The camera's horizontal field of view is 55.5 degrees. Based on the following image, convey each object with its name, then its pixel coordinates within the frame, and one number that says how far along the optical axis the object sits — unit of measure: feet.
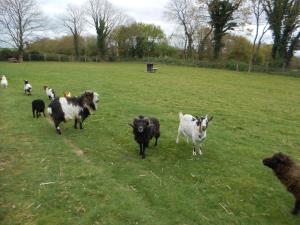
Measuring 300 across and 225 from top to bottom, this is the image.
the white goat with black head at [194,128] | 23.66
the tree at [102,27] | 195.21
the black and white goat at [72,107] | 29.27
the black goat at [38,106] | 35.53
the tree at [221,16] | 155.33
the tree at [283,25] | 133.49
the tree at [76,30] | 204.76
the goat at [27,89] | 51.93
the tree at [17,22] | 170.30
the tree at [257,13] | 143.64
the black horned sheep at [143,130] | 22.71
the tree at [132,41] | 201.16
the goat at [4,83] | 59.00
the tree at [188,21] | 173.75
